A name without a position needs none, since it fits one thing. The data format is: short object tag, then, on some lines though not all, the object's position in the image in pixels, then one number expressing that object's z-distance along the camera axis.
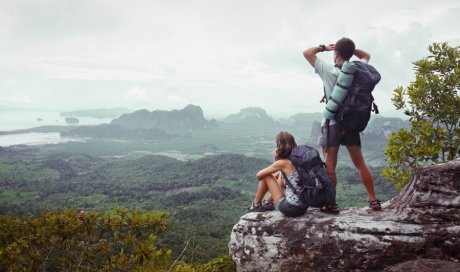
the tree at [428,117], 7.12
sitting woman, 5.36
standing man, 5.16
